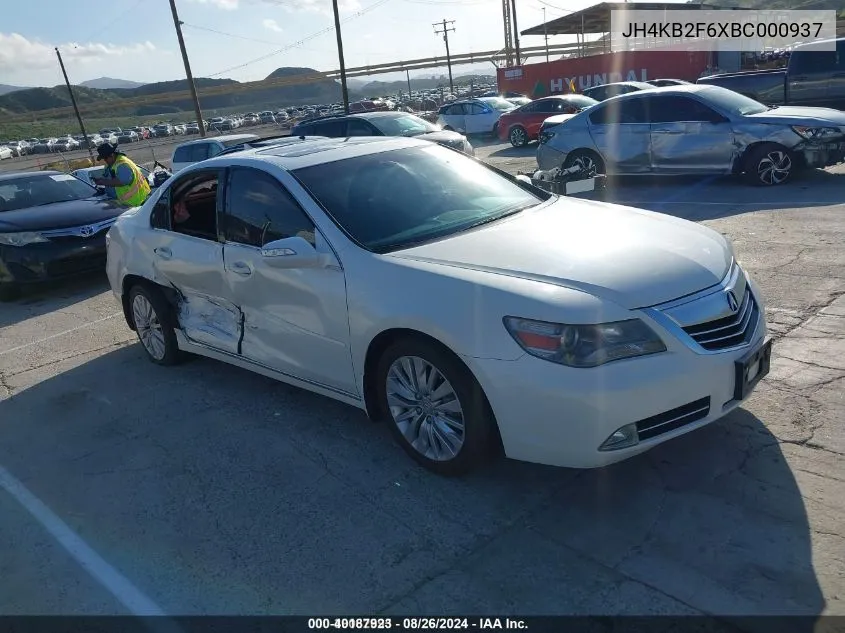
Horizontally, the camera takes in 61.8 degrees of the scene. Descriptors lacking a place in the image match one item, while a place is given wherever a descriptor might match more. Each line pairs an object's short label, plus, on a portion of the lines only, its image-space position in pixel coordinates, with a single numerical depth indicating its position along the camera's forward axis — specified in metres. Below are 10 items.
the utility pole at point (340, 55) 35.90
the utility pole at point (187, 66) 33.78
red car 19.48
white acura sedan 3.02
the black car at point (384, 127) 14.12
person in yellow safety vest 9.59
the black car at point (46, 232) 8.40
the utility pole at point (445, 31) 77.88
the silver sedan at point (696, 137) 9.62
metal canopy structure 33.66
